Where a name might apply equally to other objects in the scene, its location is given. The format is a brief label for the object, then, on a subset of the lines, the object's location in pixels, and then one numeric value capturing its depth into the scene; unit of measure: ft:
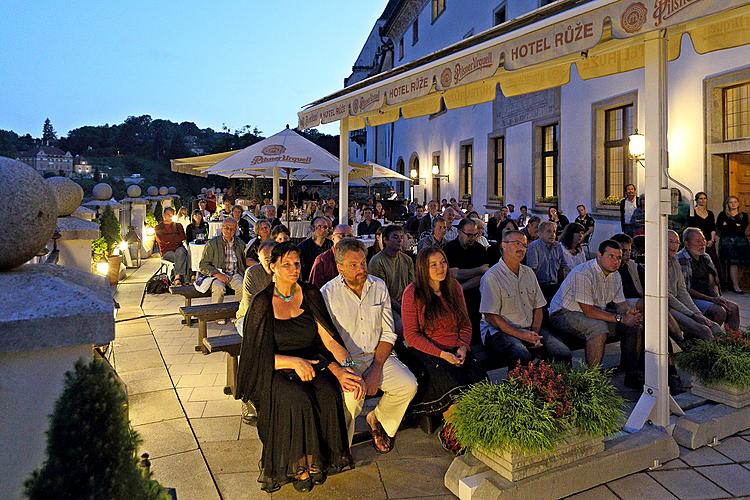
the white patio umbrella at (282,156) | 27.29
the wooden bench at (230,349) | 14.03
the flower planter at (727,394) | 12.98
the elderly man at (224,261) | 21.94
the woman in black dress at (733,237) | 29.73
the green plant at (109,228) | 34.17
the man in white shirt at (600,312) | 14.96
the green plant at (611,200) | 40.22
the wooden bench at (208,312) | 17.88
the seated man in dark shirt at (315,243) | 21.99
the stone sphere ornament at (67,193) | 14.67
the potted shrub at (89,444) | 4.25
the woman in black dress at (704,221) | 29.80
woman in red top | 12.42
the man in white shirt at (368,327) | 12.11
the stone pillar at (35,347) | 4.81
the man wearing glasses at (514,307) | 14.46
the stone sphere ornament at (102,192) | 33.50
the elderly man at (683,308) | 16.10
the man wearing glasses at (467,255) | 19.99
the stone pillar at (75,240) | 14.69
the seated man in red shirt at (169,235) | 31.55
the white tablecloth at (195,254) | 27.58
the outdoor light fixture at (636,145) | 34.37
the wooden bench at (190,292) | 21.62
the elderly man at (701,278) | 18.21
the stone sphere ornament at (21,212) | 5.13
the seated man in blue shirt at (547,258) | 20.59
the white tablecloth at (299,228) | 40.32
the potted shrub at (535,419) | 9.52
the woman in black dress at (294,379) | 10.48
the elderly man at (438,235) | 23.07
